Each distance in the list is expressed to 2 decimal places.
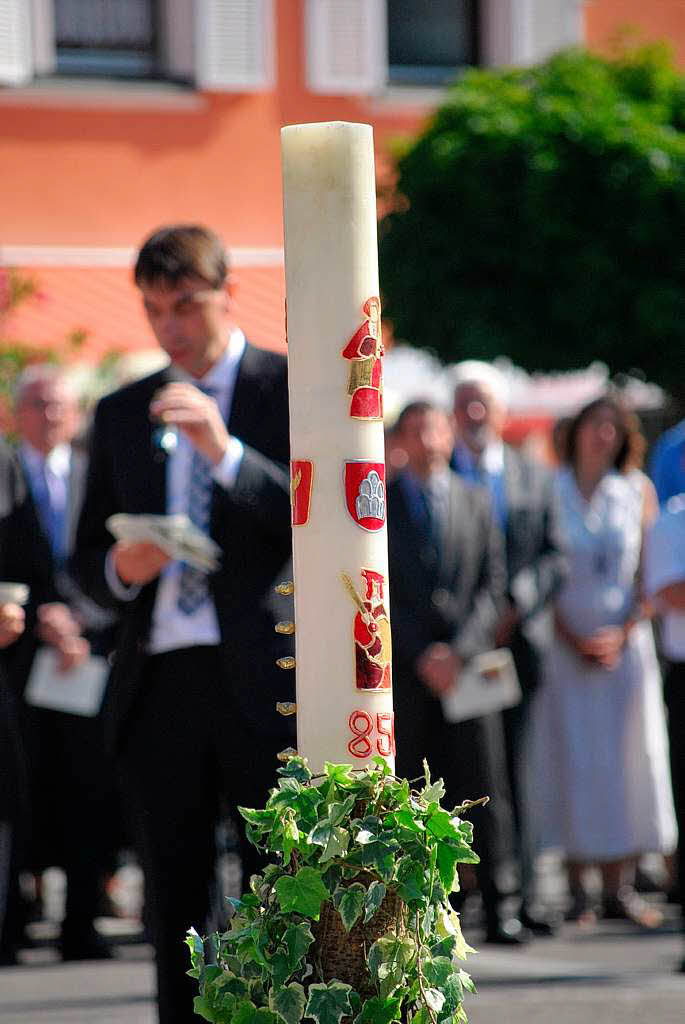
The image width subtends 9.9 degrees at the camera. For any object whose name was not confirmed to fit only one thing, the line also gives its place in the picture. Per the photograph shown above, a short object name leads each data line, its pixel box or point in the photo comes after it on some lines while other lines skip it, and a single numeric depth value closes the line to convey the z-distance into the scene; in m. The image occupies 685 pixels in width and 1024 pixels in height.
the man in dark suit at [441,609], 13.69
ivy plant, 4.22
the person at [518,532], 14.37
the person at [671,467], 11.66
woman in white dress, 15.15
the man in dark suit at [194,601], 7.37
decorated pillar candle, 4.27
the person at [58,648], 13.34
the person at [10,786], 9.55
